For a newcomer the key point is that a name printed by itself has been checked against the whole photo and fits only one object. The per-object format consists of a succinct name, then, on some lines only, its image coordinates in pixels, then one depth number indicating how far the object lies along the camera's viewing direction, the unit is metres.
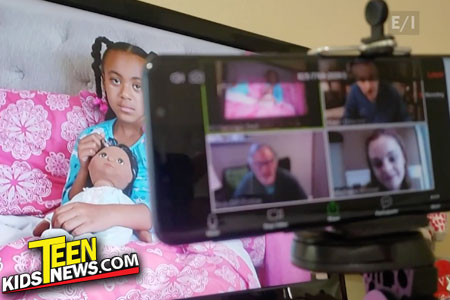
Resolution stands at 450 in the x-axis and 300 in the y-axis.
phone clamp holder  0.45
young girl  0.84
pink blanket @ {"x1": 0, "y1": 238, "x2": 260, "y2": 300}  0.78
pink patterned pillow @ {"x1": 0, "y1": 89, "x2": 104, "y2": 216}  0.80
